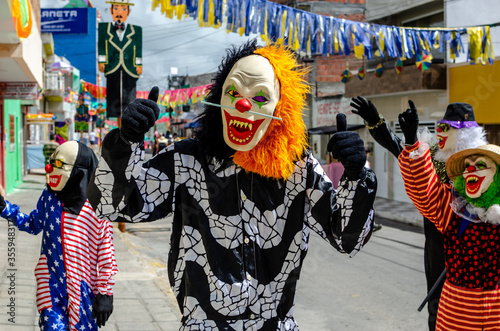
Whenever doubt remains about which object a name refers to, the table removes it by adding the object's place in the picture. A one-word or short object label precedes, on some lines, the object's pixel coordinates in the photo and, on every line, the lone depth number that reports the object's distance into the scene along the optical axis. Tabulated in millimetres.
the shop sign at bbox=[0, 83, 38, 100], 13203
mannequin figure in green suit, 7547
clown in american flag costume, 3410
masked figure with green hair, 2900
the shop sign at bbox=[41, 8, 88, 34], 31875
